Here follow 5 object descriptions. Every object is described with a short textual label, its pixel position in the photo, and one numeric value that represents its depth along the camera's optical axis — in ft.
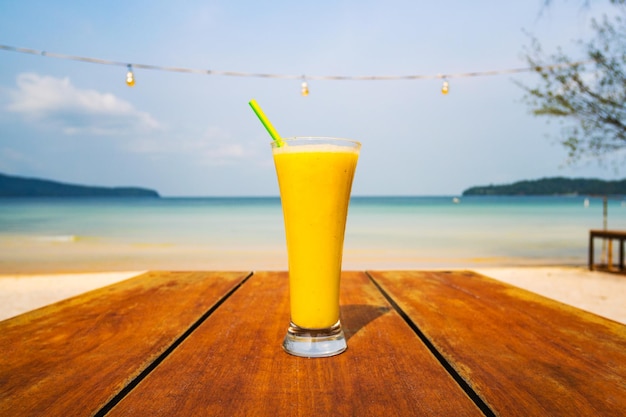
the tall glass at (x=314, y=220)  2.22
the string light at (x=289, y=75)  15.17
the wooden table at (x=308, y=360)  1.55
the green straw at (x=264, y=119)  2.53
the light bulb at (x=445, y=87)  17.67
